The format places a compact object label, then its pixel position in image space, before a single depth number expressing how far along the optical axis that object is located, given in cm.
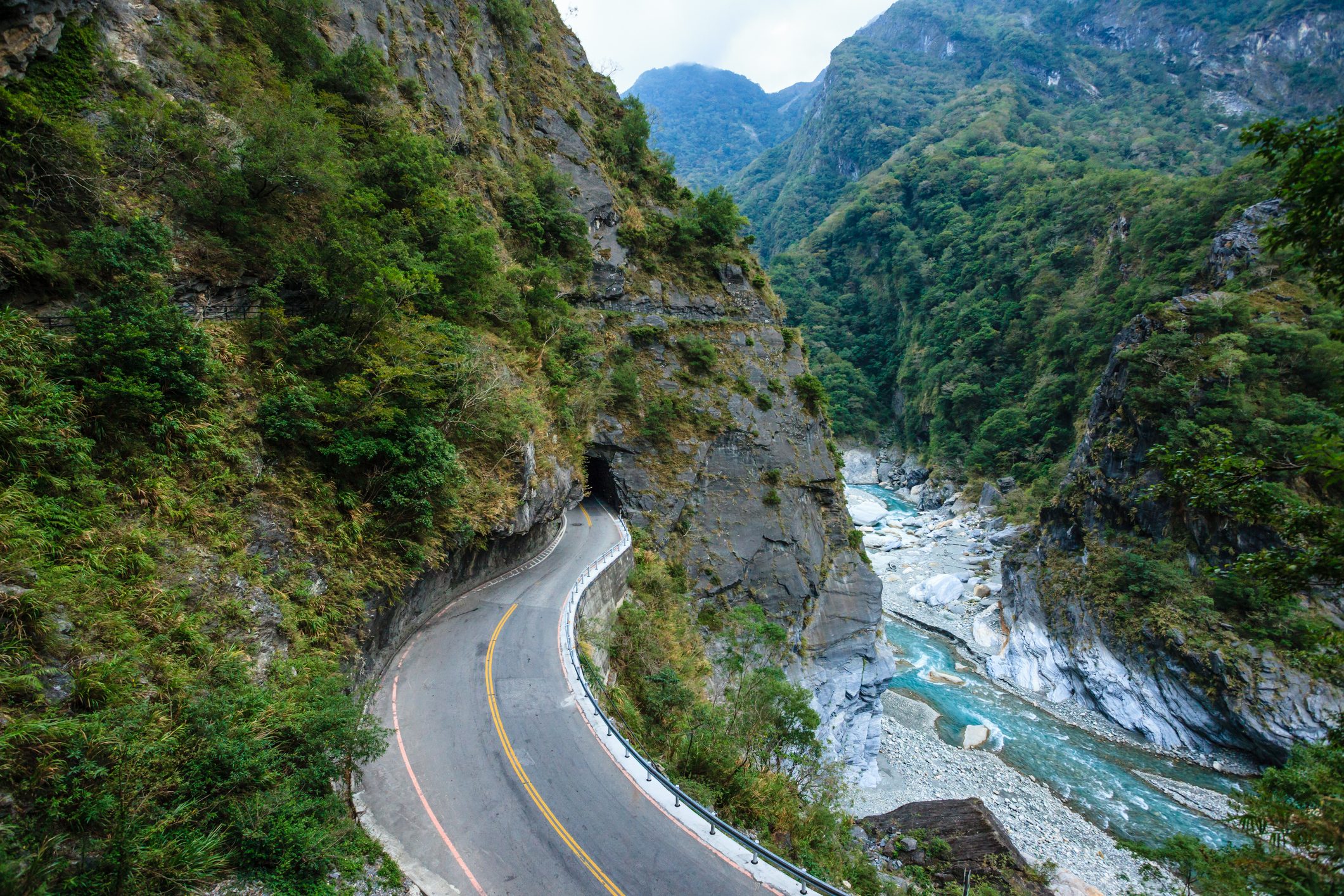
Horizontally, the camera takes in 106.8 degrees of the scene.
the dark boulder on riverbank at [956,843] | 1602
